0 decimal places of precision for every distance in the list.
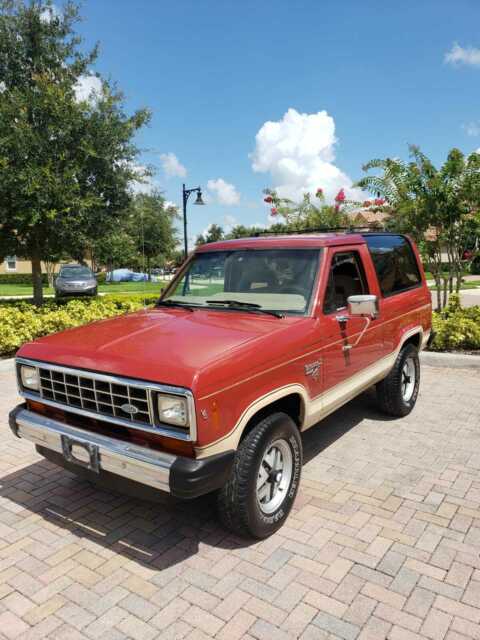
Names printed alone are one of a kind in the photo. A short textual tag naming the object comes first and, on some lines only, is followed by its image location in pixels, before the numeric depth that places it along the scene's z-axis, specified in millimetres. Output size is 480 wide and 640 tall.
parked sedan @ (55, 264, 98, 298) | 22016
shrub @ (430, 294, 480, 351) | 7867
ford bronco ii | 2680
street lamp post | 18391
